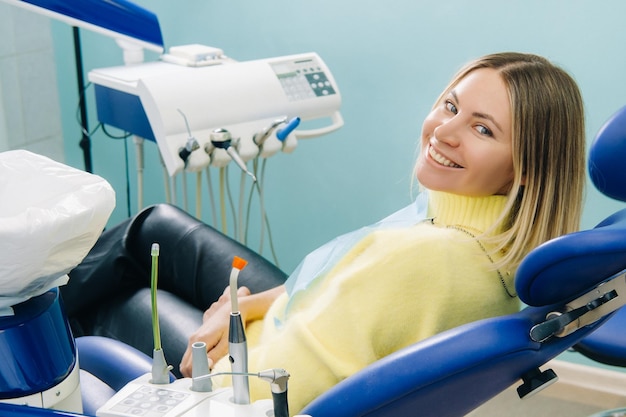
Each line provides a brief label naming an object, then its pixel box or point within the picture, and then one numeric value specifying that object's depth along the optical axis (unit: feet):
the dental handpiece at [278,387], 3.23
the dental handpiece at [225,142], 7.02
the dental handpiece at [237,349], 3.37
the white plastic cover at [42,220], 3.02
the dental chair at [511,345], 3.43
